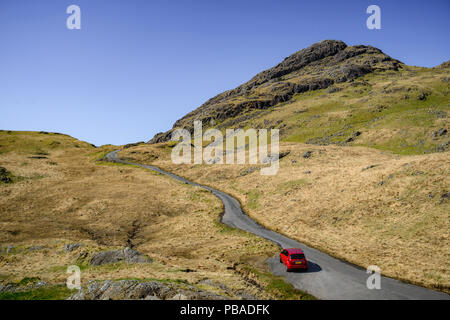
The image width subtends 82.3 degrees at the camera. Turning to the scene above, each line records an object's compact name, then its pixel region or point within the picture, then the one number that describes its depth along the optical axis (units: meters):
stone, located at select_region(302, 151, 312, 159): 71.62
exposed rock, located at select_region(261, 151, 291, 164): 75.06
